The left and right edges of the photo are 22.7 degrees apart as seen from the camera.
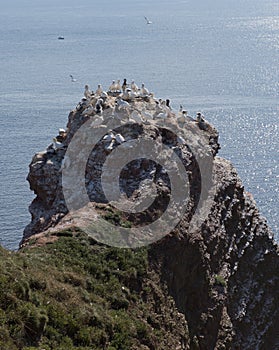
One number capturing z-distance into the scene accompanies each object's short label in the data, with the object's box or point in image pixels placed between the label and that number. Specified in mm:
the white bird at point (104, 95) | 47525
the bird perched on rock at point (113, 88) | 51712
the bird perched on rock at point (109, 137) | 42188
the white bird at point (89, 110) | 44938
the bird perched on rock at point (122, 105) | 45344
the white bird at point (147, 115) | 45781
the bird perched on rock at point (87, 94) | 47531
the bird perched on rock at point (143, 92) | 51672
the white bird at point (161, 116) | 46897
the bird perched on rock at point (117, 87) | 51803
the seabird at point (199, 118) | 50875
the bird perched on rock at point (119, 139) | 42219
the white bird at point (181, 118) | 48031
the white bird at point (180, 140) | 44772
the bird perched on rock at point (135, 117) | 44281
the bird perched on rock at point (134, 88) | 52250
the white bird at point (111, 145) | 41666
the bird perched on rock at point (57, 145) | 44250
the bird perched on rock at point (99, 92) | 49625
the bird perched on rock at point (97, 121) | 43812
